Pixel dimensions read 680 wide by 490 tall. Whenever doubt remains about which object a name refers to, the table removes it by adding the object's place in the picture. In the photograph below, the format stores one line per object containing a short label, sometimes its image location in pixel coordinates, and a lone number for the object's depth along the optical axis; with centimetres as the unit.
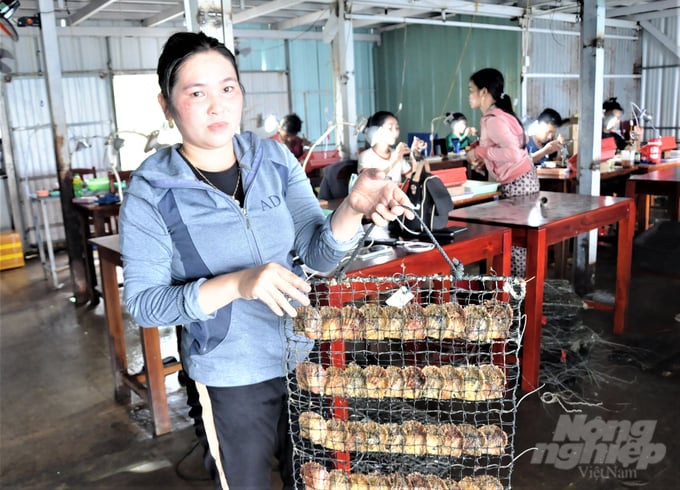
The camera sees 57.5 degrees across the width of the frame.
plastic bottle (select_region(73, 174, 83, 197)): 556
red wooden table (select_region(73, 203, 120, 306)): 524
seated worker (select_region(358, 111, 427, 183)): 420
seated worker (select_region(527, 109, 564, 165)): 592
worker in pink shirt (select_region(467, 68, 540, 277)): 413
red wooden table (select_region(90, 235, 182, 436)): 302
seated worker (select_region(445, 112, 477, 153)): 764
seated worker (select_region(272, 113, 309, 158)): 759
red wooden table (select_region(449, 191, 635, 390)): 320
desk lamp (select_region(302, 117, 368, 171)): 430
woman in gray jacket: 134
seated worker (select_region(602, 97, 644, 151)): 693
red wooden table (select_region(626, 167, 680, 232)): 498
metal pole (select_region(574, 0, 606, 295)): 473
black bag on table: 289
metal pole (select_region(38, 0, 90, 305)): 504
